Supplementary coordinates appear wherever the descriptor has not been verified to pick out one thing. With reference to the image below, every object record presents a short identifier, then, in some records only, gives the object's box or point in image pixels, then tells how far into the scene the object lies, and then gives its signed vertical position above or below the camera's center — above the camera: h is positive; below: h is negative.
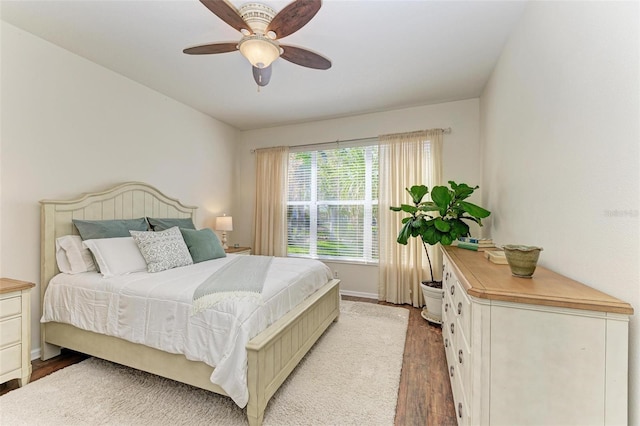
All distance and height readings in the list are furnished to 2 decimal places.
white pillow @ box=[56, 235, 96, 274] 2.27 -0.40
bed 1.58 -0.93
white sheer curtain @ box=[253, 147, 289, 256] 4.36 +0.15
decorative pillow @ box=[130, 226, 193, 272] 2.36 -0.36
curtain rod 3.54 +1.07
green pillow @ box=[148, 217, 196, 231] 2.97 -0.15
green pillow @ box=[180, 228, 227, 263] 2.77 -0.37
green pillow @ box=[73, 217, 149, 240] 2.38 -0.17
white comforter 1.54 -0.68
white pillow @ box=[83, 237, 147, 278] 2.18 -0.39
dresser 0.92 -0.51
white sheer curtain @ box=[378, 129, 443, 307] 3.54 +0.14
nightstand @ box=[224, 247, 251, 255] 3.83 -0.57
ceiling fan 1.54 +1.17
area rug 1.60 -1.23
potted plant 2.56 -0.09
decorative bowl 1.21 -0.21
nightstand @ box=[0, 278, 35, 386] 1.78 -0.83
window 3.97 +0.13
